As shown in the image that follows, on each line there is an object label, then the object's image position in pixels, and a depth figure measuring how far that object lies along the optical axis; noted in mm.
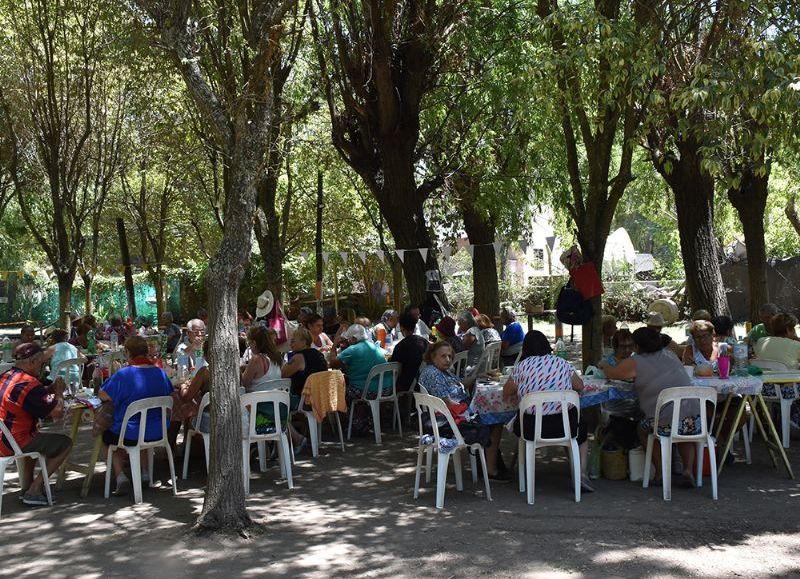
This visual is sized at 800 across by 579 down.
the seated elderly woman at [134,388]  7367
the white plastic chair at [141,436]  7270
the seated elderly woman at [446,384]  7250
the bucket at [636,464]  7562
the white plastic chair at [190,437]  7891
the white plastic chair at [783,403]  8445
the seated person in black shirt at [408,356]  10156
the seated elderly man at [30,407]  7151
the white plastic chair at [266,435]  7625
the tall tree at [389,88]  12508
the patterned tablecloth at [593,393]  7457
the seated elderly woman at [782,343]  8594
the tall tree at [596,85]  8406
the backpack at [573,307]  10227
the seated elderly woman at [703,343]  8367
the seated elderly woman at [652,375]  7297
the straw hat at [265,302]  14262
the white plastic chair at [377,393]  9727
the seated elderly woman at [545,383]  7066
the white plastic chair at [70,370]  10508
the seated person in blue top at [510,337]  11992
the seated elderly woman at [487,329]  11945
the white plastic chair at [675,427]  6969
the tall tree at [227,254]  6234
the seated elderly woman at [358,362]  9883
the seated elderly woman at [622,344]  8141
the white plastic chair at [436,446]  6980
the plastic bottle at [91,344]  12516
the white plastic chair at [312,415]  9062
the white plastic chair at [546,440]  6957
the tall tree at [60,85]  16156
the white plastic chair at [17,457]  7087
